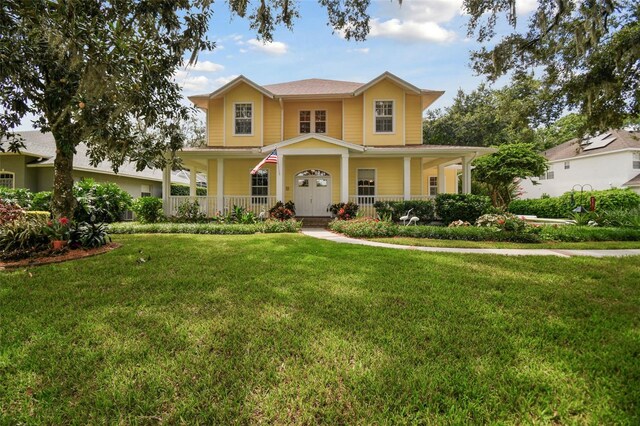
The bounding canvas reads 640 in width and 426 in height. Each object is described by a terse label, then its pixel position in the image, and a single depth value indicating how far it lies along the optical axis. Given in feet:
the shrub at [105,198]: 46.11
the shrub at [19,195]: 43.60
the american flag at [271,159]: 42.98
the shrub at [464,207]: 44.73
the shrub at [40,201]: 43.69
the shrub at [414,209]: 46.65
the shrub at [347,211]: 45.80
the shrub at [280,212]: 44.98
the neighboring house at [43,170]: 55.62
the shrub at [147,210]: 45.80
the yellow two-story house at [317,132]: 54.03
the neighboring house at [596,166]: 74.43
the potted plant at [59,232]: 22.34
